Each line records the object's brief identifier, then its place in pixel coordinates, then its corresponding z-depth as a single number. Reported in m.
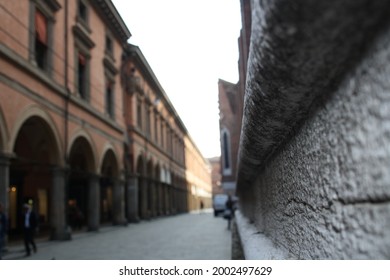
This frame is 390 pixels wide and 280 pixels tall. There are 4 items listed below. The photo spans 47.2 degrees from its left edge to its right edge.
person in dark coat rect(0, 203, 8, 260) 7.08
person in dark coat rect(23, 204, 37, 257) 7.89
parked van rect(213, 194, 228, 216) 25.78
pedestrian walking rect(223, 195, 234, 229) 13.84
